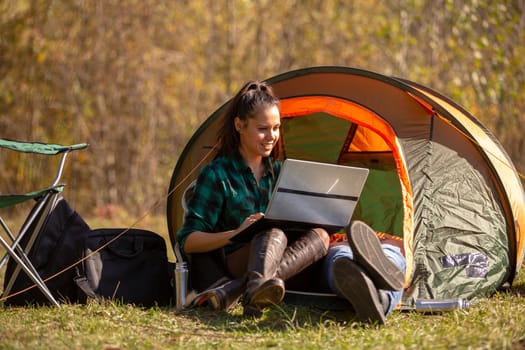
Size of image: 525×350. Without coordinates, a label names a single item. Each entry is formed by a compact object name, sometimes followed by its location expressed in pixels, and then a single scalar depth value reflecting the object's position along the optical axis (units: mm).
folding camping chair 6809
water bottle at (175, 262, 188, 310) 7184
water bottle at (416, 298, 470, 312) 7125
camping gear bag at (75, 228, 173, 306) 7426
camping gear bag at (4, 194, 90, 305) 7359
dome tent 7578
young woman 6855
